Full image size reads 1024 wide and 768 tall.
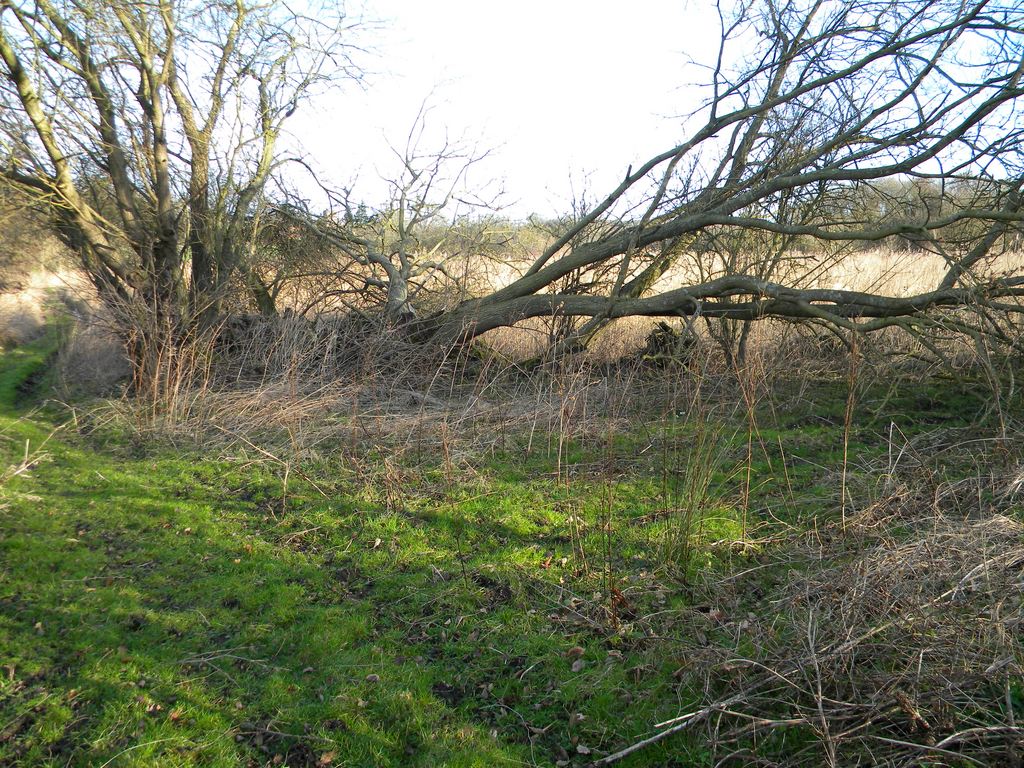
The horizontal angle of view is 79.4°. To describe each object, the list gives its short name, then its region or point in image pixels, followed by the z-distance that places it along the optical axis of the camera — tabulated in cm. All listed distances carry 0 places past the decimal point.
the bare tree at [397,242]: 1205
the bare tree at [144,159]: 884
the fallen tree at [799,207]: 763
